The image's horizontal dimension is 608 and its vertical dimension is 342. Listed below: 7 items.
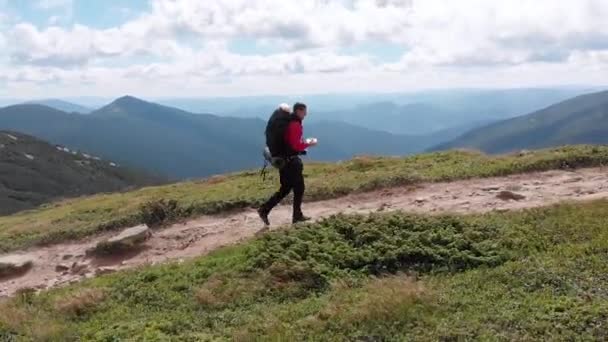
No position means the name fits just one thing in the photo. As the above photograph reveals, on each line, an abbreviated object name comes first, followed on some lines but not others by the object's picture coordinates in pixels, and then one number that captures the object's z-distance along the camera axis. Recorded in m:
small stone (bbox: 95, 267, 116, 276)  14.44
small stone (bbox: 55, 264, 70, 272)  16.00
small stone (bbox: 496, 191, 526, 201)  15.69
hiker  14.37
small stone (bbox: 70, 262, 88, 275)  15.42
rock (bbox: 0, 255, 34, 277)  15.92
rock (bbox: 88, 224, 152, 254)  16.12
